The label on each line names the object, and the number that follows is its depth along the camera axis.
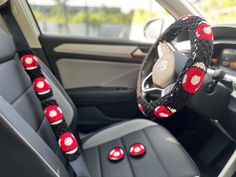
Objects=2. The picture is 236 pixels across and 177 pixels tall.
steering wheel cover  0.73
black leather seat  0.77
